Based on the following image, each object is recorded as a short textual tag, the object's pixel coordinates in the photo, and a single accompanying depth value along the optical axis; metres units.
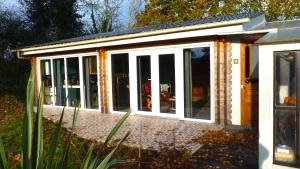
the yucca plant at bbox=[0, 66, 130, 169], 2.12
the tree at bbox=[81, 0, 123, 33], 33.68
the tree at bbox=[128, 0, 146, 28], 33.44
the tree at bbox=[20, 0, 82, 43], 29.00
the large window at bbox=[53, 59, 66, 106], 15.72
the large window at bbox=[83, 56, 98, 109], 14.24
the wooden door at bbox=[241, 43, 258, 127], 9.84
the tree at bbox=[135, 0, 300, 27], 19.75
